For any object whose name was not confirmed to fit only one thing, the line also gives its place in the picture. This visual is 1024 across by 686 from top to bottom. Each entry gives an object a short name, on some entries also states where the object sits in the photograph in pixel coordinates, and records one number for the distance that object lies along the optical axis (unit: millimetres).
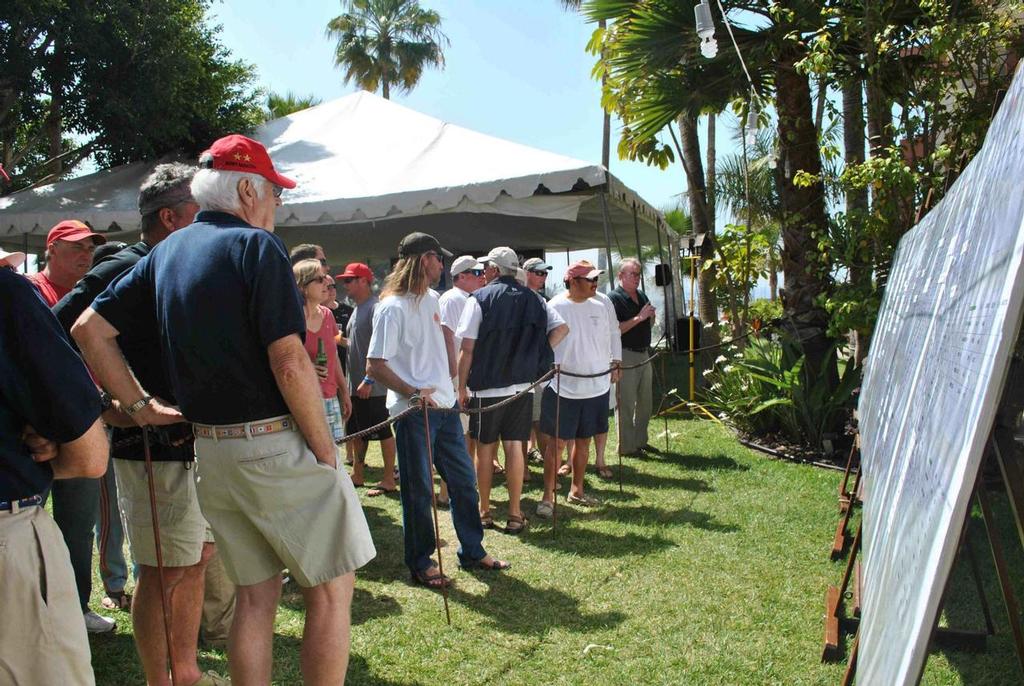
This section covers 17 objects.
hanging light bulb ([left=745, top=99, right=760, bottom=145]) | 9336
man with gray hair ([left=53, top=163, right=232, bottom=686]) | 3129
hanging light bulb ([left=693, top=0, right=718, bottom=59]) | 7340
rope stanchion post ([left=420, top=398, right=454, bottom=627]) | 4629
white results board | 1111
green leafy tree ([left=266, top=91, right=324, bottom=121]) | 27033
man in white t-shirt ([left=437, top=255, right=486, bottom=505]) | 7117
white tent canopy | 9516
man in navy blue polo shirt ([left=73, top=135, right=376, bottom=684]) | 2566
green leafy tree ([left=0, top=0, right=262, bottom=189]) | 12914
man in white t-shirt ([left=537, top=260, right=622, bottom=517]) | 6996
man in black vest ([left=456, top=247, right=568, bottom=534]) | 5887
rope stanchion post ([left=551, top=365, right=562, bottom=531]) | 5998
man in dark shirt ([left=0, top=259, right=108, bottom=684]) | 2025
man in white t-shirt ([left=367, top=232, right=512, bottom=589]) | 4898
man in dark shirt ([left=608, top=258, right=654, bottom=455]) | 8562
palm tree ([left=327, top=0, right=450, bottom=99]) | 37906
